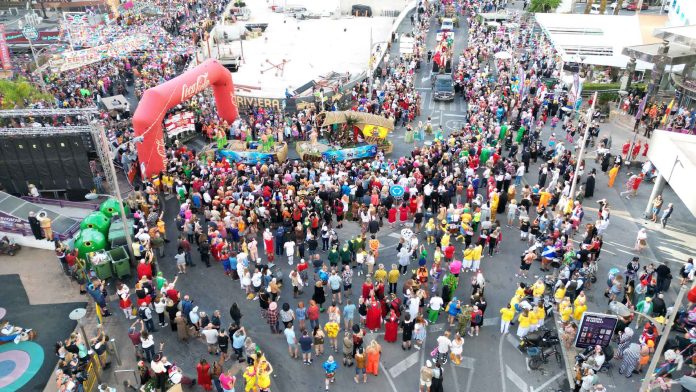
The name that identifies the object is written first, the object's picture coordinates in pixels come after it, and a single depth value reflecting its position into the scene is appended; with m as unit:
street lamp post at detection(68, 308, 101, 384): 13.45
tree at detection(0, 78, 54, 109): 26.55
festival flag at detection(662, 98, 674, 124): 27.33
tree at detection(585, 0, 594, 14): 46.25
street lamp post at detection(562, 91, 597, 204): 18.91
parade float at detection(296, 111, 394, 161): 25.27
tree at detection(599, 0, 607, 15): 46.16
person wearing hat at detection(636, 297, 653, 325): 14.91
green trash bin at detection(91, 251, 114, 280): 17.33
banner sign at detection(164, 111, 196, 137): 26.67
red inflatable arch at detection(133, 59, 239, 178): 22.23
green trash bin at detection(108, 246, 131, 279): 17.50
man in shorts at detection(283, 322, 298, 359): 14.08
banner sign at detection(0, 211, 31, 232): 19.56
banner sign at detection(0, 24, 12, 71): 35.91
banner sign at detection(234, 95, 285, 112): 31.89
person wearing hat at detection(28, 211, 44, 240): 19.19
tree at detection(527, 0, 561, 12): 49.38
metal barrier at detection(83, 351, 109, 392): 13.49
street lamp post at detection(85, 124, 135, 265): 16.77
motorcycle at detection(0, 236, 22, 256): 19.48
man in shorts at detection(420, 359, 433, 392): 12.79
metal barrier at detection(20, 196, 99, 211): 21.61
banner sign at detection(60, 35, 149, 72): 30.98
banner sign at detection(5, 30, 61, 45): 43.12
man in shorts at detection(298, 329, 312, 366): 13.96
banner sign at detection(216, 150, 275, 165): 24.84
